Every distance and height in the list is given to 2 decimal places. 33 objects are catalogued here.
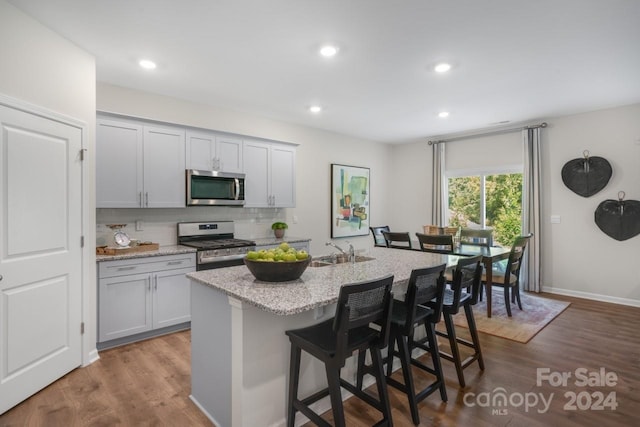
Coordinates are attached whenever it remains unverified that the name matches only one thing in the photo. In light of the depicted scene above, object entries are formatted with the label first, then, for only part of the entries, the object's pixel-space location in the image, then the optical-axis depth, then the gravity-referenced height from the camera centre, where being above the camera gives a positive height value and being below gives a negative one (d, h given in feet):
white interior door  7.20 -0.81
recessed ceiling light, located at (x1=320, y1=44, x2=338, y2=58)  8.98 +4.51
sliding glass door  17.88 +0.74
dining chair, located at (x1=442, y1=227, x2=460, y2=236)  16.07 -0.78
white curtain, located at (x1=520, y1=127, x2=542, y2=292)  16.33 +0.54
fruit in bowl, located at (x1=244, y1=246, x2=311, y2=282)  6.27 -0.91
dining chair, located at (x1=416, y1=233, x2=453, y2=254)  12.83 -1.12
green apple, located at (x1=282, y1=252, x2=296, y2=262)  6.35 -0.78
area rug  11.42 -3.95
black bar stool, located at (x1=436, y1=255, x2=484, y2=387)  7.44 -2.04
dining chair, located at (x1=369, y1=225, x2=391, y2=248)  17.78 -1.19
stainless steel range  11.98 -1.02
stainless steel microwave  12.62 +1.12
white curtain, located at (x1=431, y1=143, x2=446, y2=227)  20.12 +1.79
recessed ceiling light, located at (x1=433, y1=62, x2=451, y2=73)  10.05 +4.50
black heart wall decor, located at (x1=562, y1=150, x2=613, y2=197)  14.71 +1.77
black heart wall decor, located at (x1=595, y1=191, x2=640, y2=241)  14.08 -0.20
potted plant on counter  15.70 -0.57
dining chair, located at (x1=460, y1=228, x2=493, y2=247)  14.84 -1.05
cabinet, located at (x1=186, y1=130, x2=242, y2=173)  12.71 +2.56
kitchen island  5.60 -2.23
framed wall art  19.07 +0.88
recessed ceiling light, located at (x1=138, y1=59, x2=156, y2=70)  9.80 +4.55
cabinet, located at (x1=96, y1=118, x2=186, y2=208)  10.68 +1.77
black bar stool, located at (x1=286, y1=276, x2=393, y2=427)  5.01 -2.07
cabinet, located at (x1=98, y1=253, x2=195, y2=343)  10.00 -2.48
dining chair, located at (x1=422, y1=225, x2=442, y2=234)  16.12 -0.73
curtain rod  16.33 +4.42
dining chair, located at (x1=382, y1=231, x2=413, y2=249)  14.35 -0.99
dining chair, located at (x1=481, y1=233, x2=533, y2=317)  12.82 -2.40
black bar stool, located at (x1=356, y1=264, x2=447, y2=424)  6.28 -2.12
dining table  12.26 -1.48
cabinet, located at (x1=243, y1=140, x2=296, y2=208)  14.47 +1.91
